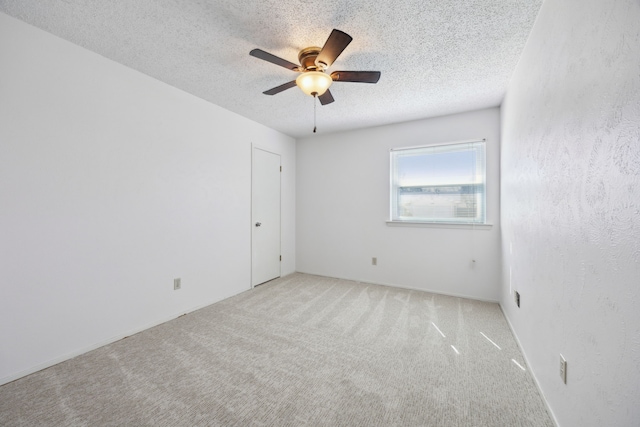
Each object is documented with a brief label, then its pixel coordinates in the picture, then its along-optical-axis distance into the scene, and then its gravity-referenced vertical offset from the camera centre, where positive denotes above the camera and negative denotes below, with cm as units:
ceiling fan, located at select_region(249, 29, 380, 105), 189 +108
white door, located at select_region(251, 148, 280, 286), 393 -10
